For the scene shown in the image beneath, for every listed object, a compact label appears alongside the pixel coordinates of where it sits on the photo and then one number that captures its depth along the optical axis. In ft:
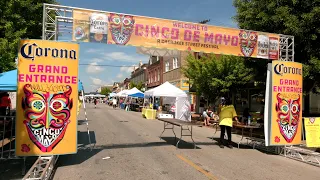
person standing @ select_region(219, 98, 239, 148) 32.94
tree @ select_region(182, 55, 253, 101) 59.11
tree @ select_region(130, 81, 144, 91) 181.16
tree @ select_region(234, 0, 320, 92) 33.86
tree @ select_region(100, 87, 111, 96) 482.20
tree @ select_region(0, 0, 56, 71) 34.95
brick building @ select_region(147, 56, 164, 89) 147.81
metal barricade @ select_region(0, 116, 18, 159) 29.36
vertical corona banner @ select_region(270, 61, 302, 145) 30.00
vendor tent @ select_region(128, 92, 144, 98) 108.37
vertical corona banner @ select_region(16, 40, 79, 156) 21.84
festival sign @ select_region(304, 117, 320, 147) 28.53
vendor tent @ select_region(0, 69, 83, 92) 31.22
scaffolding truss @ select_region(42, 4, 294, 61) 24.31
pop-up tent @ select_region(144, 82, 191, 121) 70.44
